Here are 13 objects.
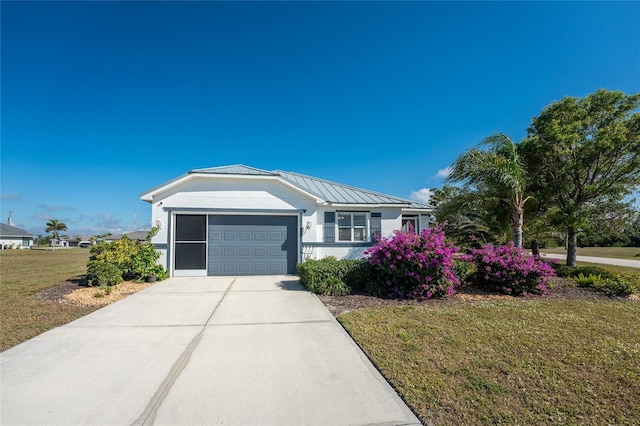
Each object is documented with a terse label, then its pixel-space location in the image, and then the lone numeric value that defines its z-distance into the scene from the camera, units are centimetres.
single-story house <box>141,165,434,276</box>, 1107
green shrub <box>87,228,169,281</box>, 948
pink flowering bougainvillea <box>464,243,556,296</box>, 810
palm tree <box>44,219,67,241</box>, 7412
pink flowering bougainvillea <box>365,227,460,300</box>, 738
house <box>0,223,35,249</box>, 5081
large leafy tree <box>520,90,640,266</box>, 1067
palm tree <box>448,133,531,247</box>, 992
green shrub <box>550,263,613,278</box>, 970
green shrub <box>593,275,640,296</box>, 802
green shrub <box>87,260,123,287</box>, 893
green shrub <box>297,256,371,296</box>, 787
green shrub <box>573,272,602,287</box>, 883
